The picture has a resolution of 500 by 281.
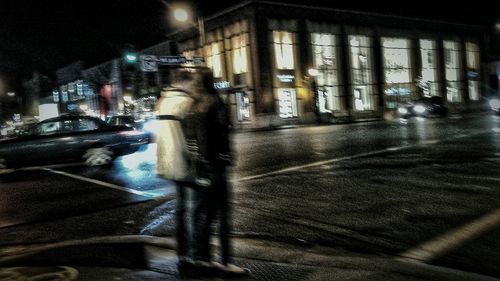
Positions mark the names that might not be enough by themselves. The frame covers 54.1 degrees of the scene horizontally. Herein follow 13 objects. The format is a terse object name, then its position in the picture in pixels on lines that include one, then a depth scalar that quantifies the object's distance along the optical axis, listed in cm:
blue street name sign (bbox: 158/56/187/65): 1975
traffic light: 2061
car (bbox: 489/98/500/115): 2236
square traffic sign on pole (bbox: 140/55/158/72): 2030
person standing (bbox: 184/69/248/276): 397
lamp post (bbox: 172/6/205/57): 2488
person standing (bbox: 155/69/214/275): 402
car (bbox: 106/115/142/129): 2147
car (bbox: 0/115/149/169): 1401
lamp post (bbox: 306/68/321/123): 4369
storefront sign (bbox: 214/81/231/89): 4455
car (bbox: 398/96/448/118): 3362
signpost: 1993
